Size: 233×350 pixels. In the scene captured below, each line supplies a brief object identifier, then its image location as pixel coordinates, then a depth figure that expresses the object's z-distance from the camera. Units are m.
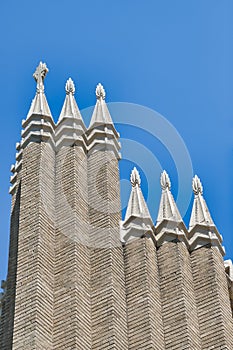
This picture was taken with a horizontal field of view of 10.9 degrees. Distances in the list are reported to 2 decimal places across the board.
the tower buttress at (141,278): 27.88
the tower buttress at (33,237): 27.03
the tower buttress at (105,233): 27.64
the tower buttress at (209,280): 28.53
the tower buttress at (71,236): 27.28
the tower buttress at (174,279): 28.16
